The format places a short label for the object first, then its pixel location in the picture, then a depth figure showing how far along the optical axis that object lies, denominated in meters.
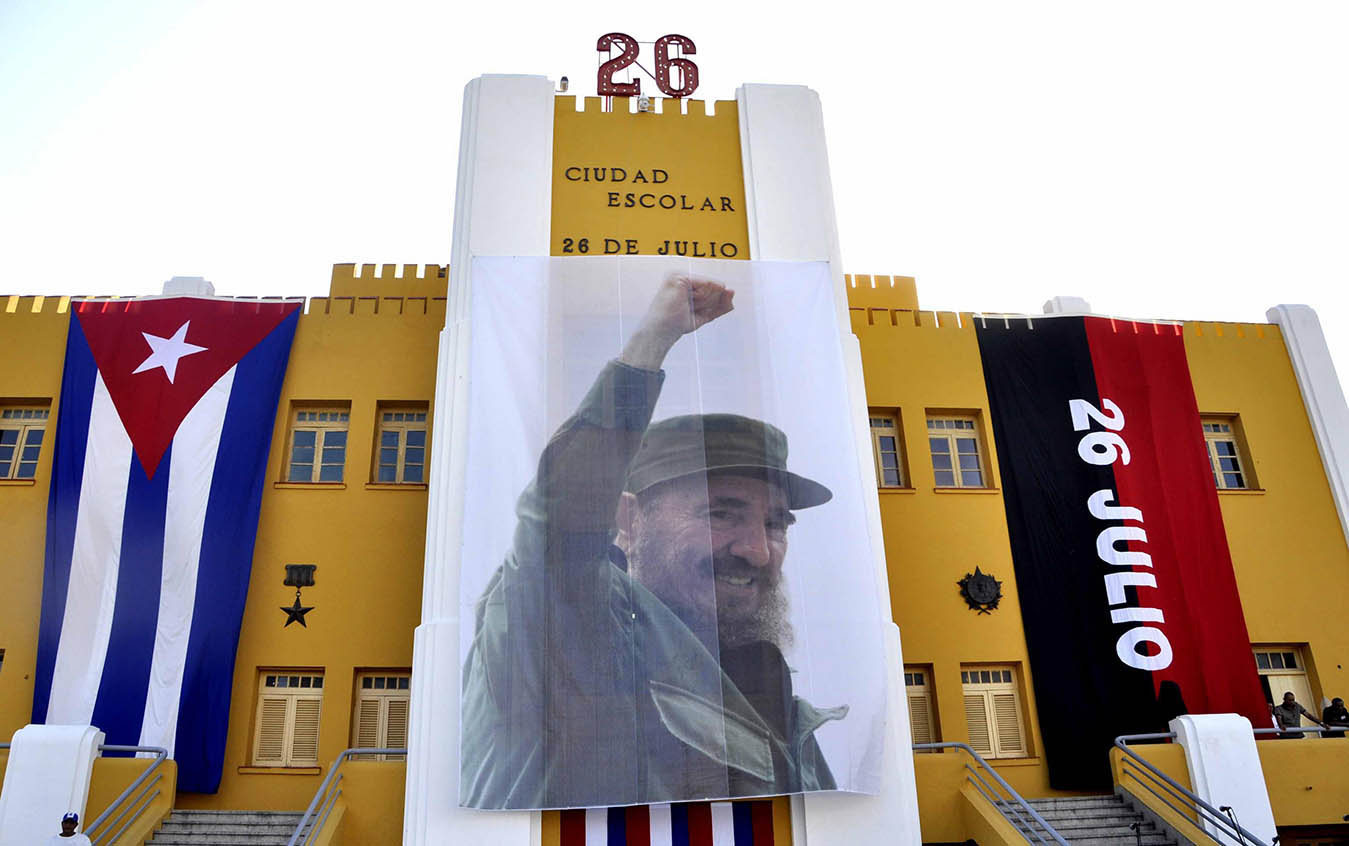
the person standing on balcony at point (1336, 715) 16.20
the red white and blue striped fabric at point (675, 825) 13.02
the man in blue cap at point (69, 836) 11.35
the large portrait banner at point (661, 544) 12.88
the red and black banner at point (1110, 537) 16.38
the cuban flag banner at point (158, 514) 15.02
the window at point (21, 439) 17.20
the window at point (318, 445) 17.38
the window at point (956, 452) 18.30
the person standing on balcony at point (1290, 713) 16.27
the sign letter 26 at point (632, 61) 18.00
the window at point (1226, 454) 18.94
